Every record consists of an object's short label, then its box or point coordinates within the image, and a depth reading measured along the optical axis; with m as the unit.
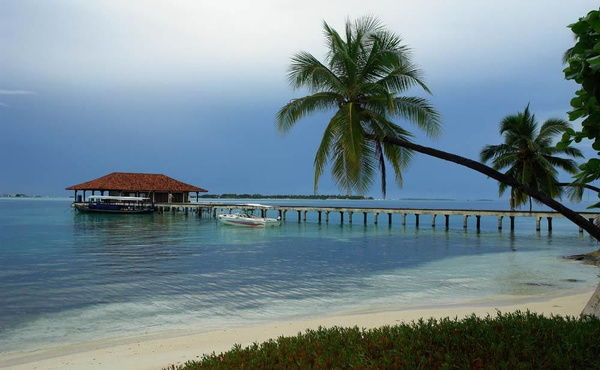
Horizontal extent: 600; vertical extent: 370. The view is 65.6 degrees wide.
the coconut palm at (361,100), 10.45
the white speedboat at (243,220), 52.22
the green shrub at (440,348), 4.03
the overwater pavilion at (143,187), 72.56
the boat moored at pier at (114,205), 72.06
